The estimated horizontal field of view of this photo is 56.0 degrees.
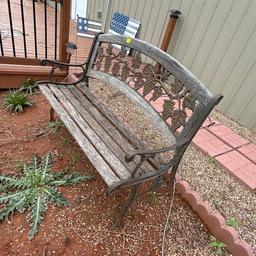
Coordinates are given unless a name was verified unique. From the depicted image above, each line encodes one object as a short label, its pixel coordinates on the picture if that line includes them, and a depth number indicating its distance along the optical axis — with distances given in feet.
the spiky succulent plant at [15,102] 9.54
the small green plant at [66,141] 8.45
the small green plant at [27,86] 10.60
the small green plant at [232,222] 6.31
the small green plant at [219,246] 6.06
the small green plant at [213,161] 8.32
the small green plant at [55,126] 8.91
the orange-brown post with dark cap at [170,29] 12.42
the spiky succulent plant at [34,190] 5.97
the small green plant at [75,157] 7.81
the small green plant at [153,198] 6.96
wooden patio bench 5.36
